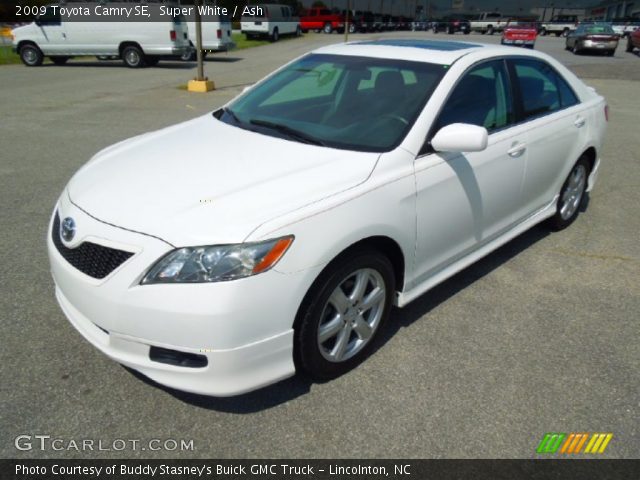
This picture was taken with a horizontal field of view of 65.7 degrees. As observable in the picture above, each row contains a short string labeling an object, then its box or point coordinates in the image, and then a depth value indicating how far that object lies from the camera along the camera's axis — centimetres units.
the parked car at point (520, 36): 2605
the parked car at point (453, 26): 5144
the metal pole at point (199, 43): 1138
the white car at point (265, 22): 3038
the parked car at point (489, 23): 5006
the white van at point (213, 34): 1830
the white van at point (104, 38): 1667
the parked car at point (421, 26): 5962
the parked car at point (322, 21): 4331
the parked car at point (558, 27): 4847
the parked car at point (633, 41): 2688
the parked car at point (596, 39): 2455
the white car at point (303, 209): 209
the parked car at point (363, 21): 4594
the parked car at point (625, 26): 4197
